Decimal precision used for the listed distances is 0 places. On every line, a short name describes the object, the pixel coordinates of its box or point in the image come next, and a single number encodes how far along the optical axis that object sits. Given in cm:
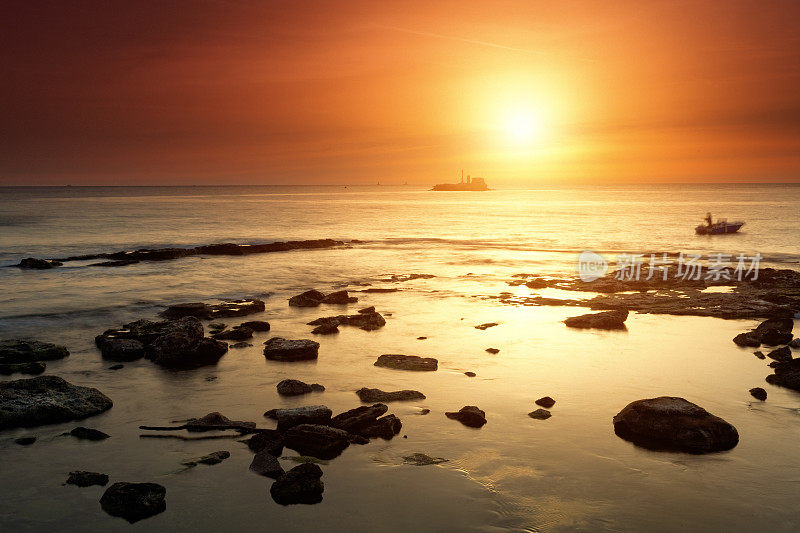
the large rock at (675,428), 1131
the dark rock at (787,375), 1459
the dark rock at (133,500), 909
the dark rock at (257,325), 2195
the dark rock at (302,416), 1189
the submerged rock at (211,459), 1079
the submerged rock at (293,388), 1449
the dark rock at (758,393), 1392
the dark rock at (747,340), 1870
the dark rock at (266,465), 1032
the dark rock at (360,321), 2236
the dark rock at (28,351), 1755
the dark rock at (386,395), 1398
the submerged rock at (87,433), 1190
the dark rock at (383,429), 1184
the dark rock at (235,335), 2038
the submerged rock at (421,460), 1077
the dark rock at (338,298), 2766
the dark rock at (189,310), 2458
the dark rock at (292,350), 1766
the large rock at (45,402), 1263
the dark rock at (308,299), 2736
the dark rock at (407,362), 1666
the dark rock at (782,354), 1688
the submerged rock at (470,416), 1247
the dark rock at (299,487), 959
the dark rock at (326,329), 2123
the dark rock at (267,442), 1115
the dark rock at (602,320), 2164
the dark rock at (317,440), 1110
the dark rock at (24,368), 1645
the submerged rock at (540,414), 1289
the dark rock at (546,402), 1358
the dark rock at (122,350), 1795
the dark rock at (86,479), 998
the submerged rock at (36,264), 4294
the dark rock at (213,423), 1222
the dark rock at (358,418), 1203
